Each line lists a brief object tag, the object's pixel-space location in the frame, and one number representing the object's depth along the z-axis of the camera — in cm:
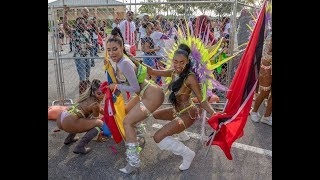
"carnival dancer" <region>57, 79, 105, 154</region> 412
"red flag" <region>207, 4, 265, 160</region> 334
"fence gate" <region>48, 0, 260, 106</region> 529
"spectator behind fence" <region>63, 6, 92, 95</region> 583
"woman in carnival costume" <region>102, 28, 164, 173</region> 363
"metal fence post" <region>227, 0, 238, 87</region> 524
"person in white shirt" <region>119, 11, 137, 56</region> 658
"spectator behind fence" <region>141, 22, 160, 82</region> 623
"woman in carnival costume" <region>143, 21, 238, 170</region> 364
